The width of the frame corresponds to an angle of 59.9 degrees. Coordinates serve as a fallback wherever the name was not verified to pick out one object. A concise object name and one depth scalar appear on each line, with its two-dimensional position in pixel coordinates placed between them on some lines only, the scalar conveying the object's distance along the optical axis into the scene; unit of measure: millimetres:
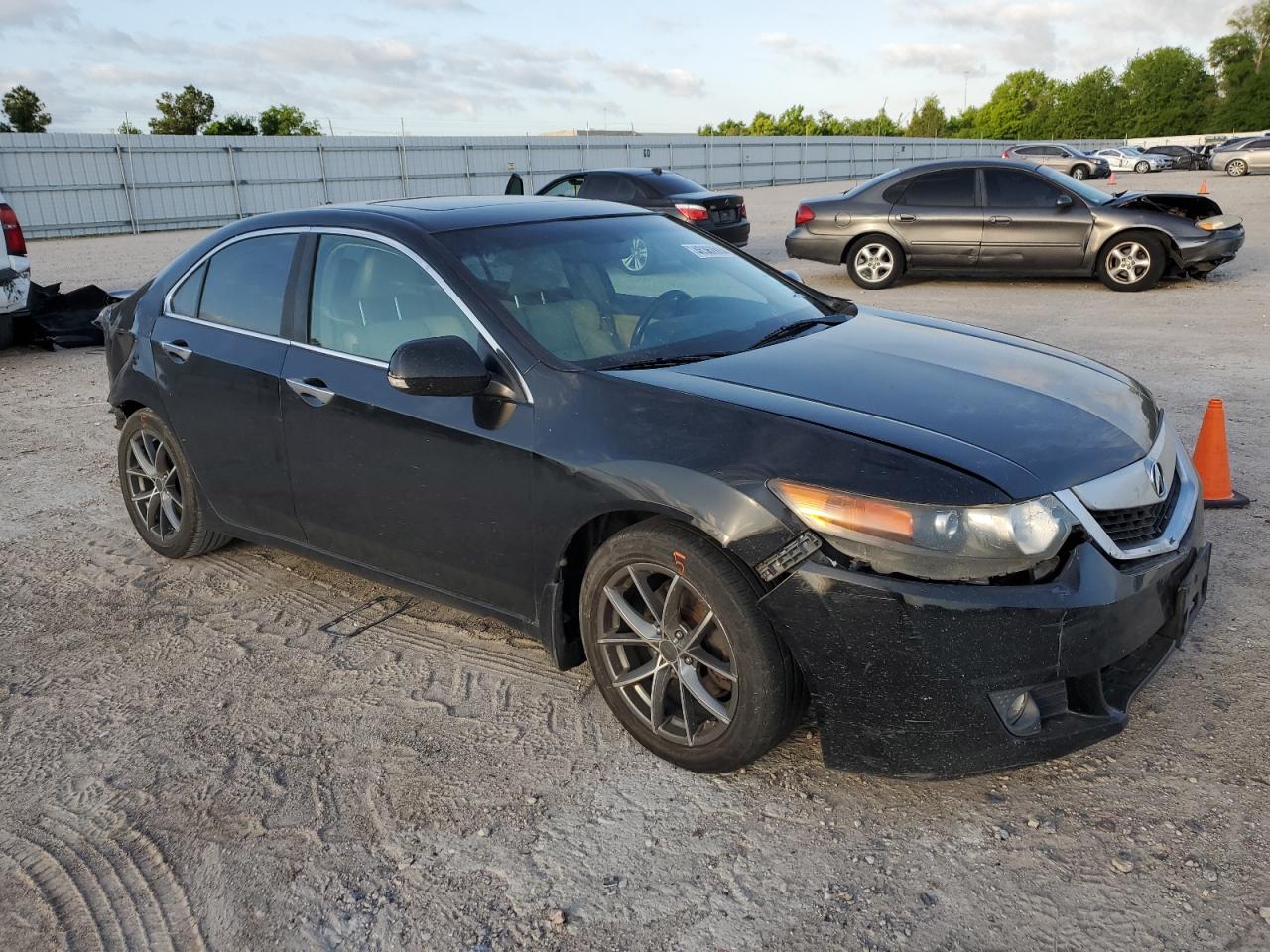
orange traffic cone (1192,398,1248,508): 5207
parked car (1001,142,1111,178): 35375
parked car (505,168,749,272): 15891
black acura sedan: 2795
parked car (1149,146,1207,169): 49562
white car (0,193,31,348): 10047
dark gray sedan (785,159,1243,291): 12664
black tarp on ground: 10938
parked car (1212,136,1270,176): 41344
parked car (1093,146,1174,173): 47719
